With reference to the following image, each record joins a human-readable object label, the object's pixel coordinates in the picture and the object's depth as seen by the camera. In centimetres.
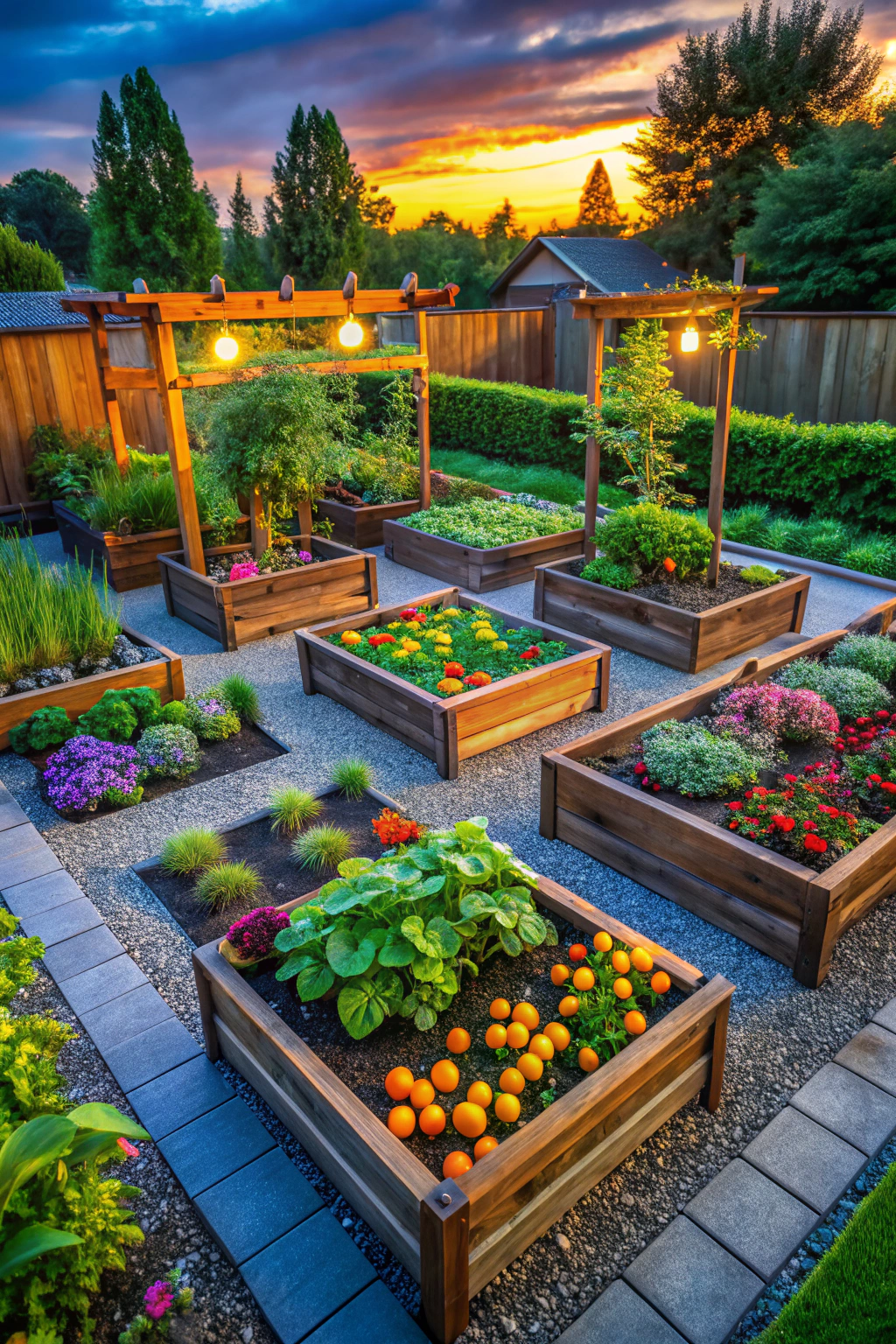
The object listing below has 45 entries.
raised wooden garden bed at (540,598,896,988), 311
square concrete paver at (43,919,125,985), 324
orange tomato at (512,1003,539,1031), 250
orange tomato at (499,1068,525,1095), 229
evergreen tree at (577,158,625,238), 3972
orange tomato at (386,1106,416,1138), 220
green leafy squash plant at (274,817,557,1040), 246
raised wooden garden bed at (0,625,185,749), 500
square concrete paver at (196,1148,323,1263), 225
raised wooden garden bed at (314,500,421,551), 861
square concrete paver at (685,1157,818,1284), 221
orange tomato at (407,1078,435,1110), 227
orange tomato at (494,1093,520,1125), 220
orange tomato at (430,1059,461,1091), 231
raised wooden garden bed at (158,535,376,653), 643
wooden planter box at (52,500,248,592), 771
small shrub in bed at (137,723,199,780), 466
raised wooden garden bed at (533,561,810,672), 577
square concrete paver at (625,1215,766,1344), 205
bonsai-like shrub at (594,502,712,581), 618
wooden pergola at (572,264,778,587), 575
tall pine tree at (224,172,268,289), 2680
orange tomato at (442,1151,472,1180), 207
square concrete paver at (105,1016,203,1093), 278
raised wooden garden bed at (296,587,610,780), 465
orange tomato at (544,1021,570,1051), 243
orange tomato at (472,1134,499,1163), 214
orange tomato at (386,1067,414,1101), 230
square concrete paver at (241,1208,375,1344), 207
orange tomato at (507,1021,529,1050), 241
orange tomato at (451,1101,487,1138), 218
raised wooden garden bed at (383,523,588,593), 737
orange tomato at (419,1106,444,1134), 220
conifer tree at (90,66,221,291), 1959
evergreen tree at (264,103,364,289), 2508
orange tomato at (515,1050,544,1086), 233
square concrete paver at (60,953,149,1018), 309
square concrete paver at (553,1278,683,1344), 202
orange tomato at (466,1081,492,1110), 225
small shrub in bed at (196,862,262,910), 363
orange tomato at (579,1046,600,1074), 237
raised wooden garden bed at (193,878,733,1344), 196
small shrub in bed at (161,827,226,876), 386
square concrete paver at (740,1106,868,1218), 238
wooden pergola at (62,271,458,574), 630
